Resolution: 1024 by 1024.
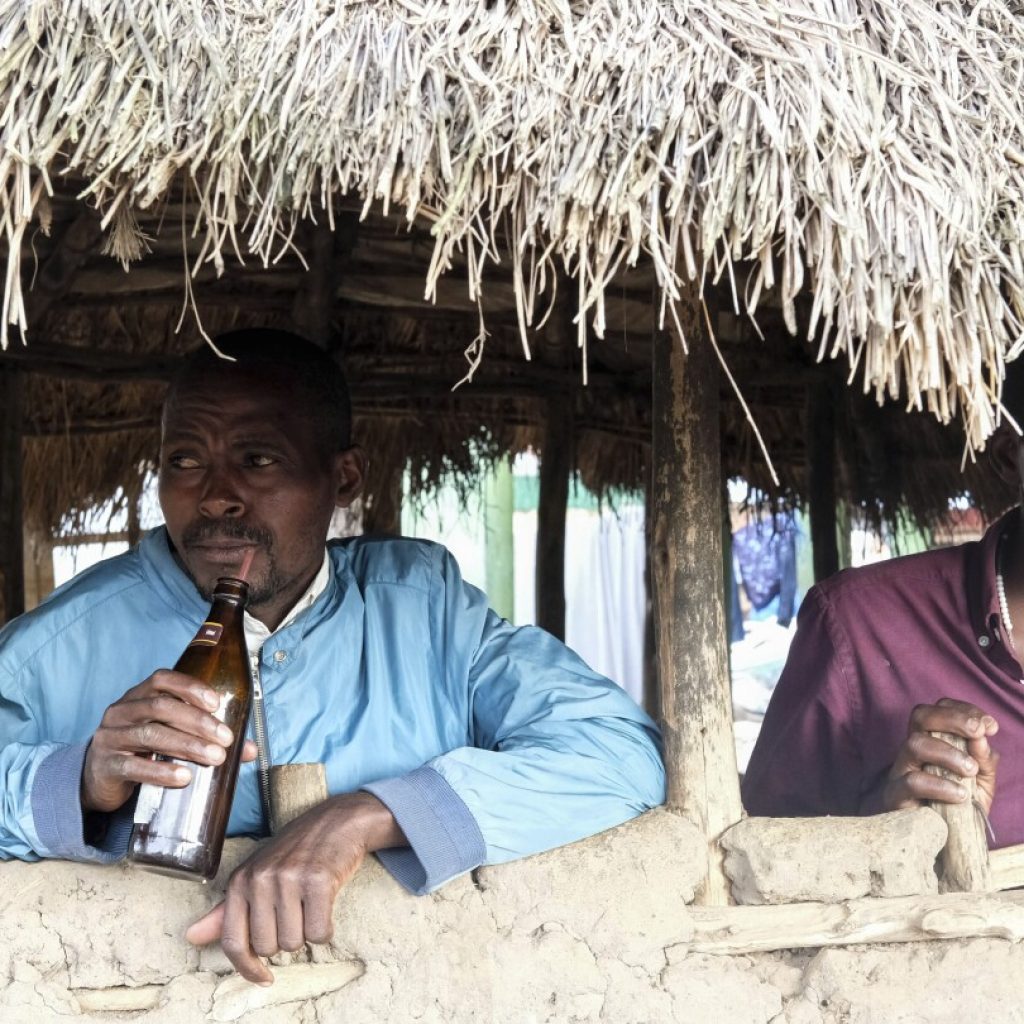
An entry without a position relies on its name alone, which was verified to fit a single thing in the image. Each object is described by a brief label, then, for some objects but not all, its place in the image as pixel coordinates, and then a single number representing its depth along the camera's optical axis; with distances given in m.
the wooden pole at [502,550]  8.98
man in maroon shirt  2.54
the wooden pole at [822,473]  4.98
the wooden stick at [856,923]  1.94
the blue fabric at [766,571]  8.20
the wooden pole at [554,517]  4.98
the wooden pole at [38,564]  5.82
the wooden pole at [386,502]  5.34
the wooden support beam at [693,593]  2.13
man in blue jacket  1.83
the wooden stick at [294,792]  1.97
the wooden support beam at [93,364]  4.21
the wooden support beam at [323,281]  3.81
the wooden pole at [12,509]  4.42
